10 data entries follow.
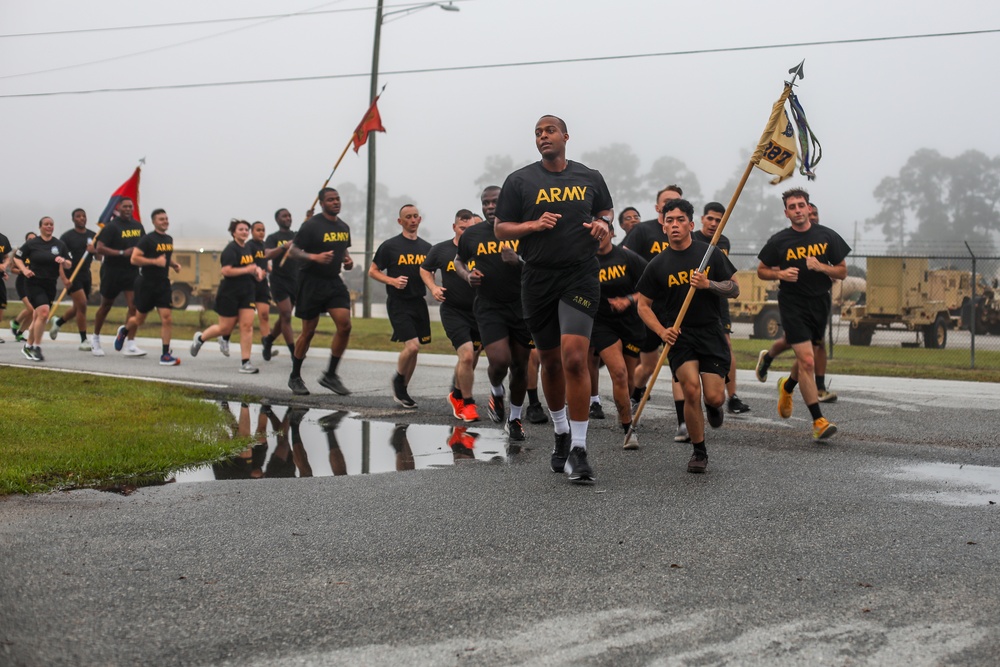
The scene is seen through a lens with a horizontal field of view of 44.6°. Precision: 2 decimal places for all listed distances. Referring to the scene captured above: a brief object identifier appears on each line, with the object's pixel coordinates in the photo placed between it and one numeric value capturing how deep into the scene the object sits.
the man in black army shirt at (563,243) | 7.29
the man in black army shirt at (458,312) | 10.62
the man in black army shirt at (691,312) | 7.97
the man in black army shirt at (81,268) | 18.44
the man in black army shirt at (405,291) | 11.66
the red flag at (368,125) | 16.64
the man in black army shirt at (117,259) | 17.28
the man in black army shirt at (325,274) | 12.21
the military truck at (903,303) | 26.75
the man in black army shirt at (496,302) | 9.86
